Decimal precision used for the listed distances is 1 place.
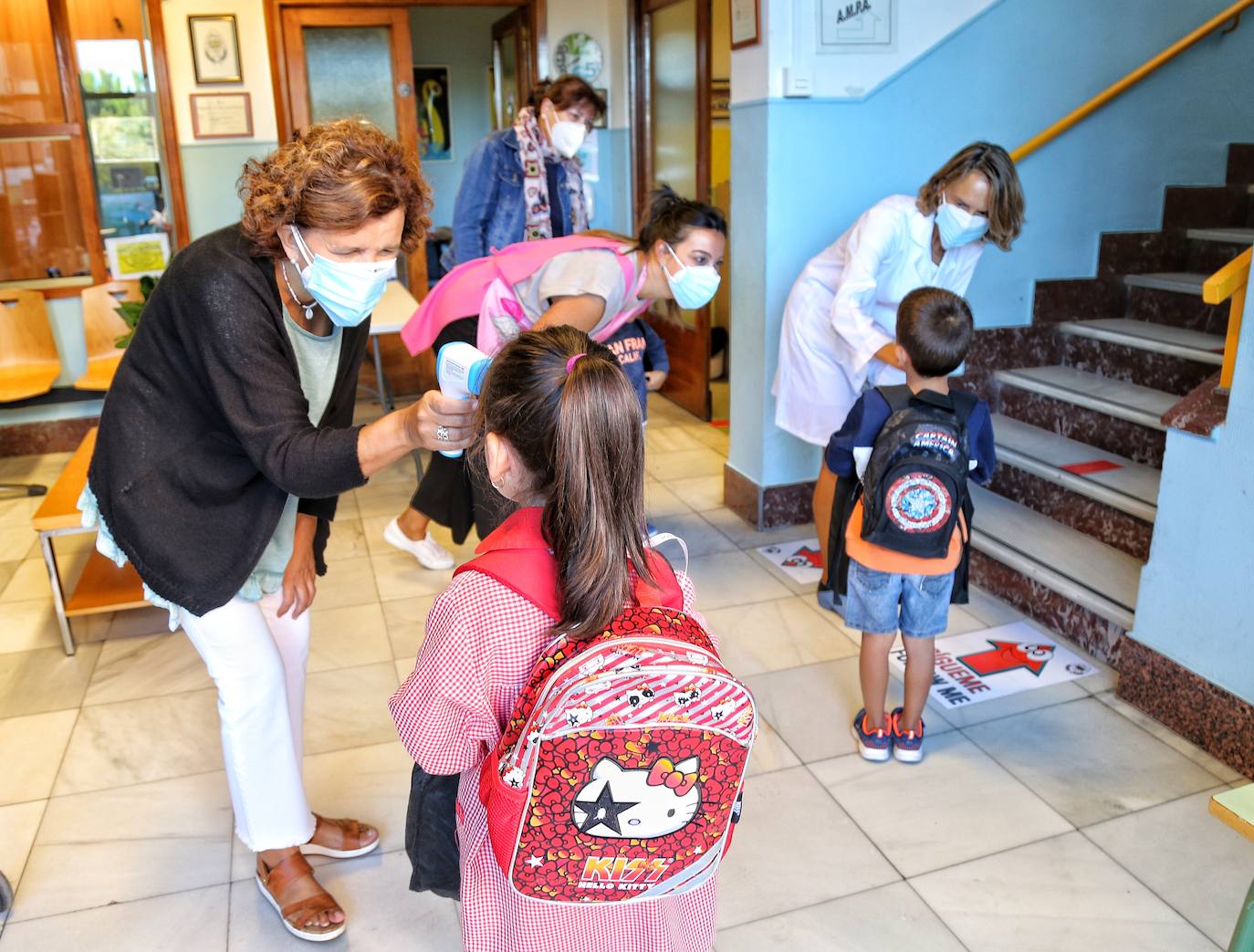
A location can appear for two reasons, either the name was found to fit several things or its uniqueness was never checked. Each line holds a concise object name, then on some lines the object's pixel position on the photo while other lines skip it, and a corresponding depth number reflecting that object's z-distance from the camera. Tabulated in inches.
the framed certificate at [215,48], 199.0
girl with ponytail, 43.8
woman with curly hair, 55.8
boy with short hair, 84.9
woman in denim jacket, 135.5
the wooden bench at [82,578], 113.4
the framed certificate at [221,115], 202.5
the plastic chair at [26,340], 185.5
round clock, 214.4
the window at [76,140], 186.5
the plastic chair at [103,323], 189.6
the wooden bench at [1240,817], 45.3
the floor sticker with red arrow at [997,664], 106.4
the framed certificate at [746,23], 130.6
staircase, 115.9
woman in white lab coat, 107.3
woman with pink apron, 89.1
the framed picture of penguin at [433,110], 319.6
